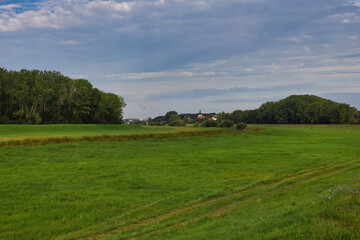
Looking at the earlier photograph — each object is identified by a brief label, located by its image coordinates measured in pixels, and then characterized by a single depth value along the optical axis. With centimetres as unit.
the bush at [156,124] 12820
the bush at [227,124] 8700
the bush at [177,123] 11899
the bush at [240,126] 8038
